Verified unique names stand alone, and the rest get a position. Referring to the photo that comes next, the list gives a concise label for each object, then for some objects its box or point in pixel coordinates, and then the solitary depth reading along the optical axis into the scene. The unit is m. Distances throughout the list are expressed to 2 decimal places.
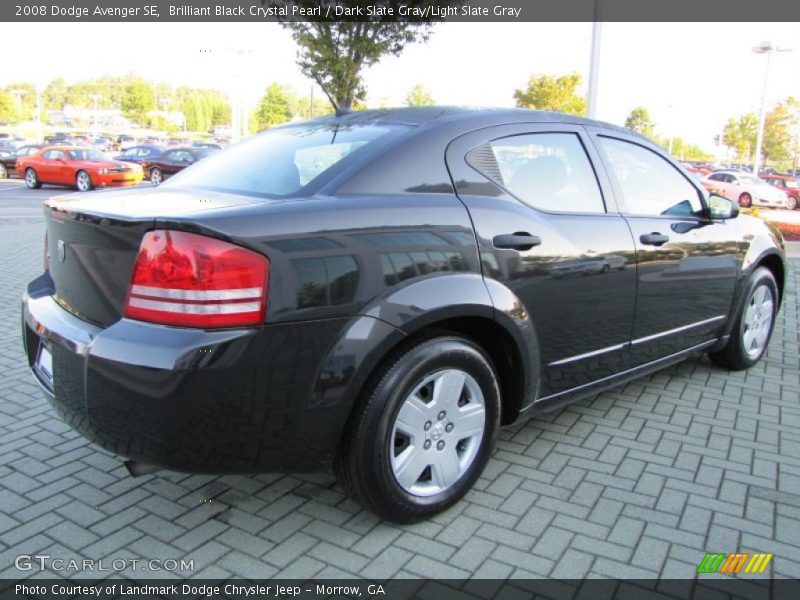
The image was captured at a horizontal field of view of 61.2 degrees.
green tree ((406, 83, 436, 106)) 54.50
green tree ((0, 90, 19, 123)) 74.25
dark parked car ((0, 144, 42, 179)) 27.42
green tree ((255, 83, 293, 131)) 71.38
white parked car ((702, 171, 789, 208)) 26.30
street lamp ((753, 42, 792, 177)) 31.91
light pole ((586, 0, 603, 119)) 10.96
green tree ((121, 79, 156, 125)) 80.88
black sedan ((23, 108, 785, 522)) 2.21
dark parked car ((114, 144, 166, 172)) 25.57
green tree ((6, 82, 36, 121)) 85.44
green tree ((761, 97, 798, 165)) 56.04
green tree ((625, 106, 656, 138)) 68.38
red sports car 21.00
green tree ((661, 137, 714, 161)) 88.25
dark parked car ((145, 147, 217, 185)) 23.97
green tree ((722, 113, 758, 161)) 58.25
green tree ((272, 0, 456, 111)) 15.18
